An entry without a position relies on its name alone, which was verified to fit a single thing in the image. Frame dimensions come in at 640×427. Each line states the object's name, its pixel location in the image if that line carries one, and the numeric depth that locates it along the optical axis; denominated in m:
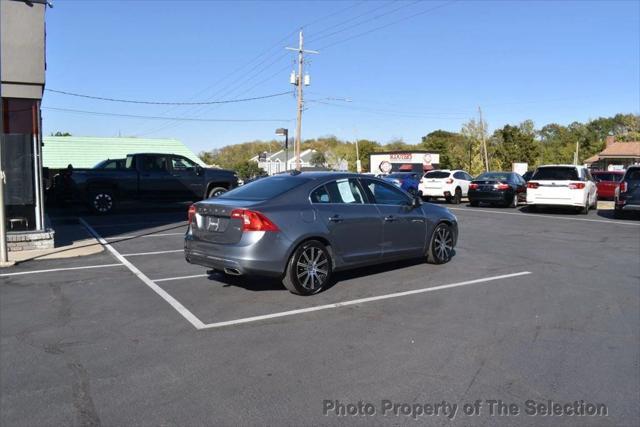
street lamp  34.22
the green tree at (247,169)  69.52
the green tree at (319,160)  89.12
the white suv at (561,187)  18.84
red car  30.17
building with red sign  58.39
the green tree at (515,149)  59.97
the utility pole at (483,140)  52.97
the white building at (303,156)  97.19
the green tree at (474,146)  56.03
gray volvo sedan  6.57
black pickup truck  17.98
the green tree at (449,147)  67.69
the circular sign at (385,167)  43.78
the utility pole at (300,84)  39.59
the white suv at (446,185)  25.34
